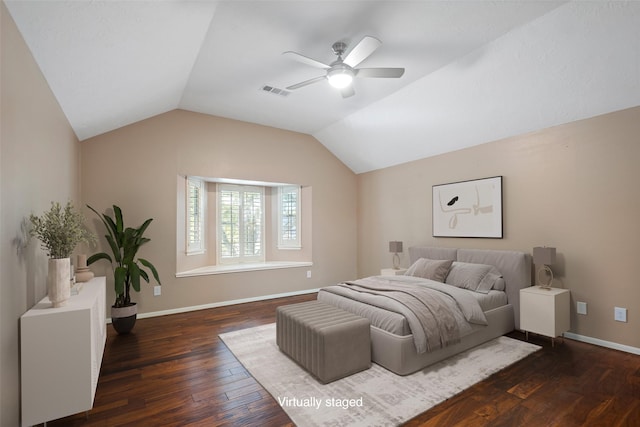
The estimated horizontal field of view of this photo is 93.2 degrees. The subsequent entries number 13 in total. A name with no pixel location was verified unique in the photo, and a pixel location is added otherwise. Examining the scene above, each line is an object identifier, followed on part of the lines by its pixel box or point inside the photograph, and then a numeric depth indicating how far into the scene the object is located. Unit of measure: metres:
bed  2.68
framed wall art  4.24
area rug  2.12
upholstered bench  2.54
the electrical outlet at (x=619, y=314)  3.13
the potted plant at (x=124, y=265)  3.67
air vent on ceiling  3.99
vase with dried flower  2.06
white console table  1.90
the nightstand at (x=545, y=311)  3.23
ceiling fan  2.57
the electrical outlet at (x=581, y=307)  3.40
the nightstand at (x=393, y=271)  5.13
